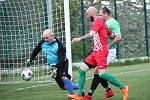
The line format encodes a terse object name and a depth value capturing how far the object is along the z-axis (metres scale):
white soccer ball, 17.35
